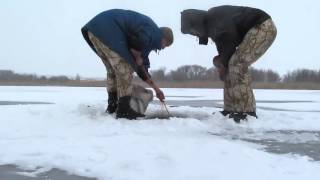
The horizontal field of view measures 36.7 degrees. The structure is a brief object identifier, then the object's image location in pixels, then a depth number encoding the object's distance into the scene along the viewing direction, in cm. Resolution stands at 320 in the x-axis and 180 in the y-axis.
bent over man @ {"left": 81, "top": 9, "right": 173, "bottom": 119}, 545
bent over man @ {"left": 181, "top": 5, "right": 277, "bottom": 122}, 546
